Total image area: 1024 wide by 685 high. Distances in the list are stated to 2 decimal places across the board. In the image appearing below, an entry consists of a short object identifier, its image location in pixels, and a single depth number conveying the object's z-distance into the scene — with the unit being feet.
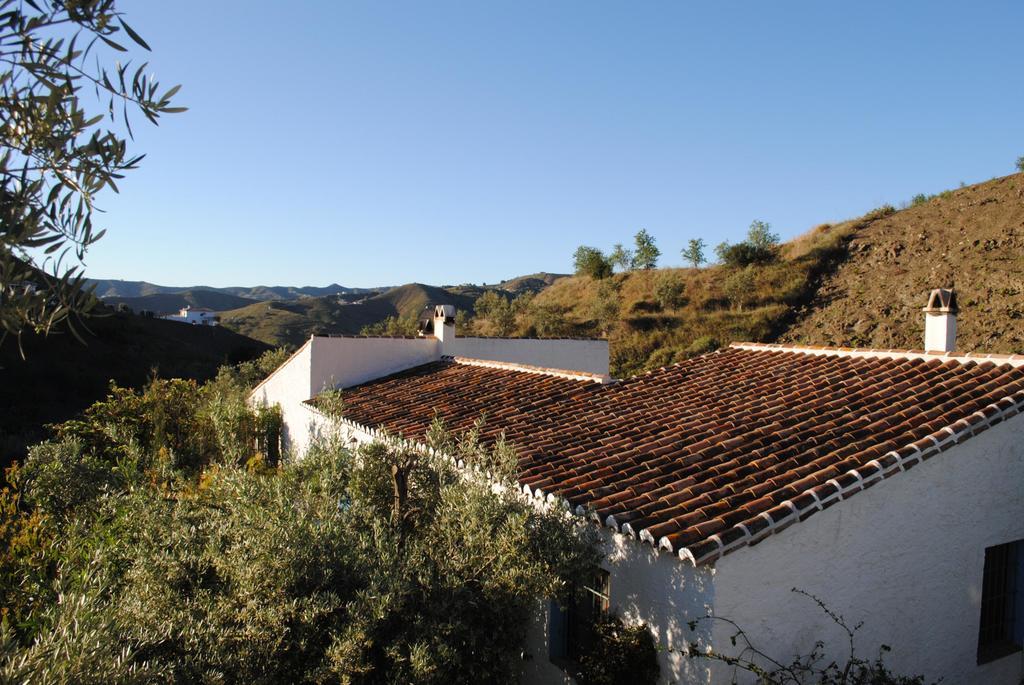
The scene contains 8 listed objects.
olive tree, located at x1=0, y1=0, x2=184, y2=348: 9.29
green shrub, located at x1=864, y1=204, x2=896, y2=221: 165.58
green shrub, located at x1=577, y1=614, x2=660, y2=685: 19.39
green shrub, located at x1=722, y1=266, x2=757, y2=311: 134.92
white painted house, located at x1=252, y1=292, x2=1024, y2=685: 18.94
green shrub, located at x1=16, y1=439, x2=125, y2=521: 26.74
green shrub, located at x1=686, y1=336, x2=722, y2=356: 111.75
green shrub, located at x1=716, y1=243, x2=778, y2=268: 151.43
